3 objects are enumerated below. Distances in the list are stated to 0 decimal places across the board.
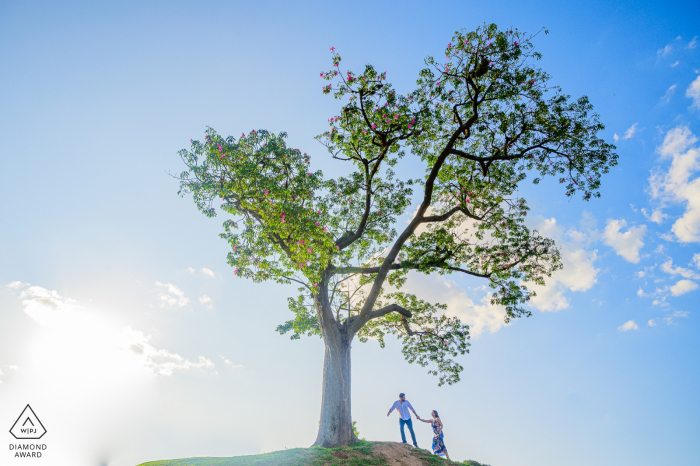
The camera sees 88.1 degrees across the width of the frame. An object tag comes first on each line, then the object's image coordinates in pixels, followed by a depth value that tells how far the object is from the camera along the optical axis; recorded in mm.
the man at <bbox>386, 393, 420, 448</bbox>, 12883
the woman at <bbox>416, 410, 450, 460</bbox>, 13172
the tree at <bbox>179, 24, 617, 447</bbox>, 11727
